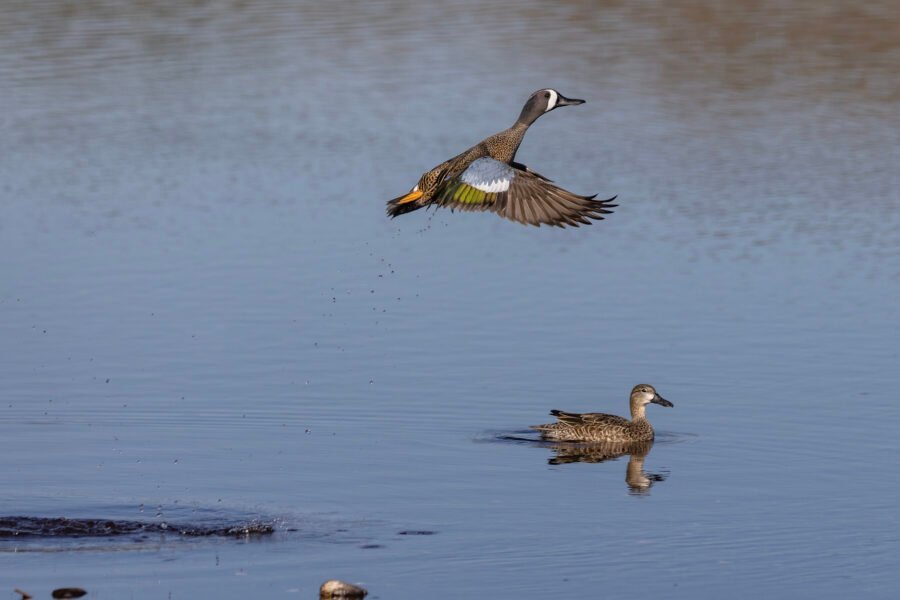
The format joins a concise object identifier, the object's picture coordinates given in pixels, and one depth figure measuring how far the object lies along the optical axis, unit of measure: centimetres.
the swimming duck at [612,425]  2714
